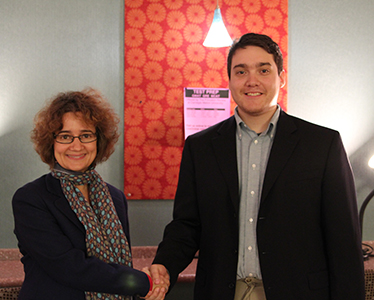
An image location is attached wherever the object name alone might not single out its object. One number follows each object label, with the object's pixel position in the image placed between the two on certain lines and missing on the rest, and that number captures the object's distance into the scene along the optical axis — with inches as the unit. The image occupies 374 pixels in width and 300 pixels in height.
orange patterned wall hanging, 99.9
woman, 55.1
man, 56.7
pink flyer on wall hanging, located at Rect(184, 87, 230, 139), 101.4
